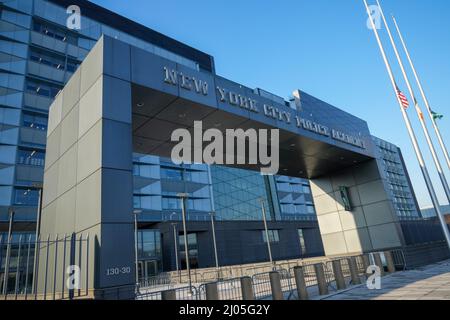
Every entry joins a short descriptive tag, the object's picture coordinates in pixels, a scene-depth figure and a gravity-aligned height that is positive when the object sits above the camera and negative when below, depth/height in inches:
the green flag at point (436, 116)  644.4 +247.2
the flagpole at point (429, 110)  582.7 +244.7
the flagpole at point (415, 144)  454.0 +151.3
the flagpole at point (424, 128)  507.5 +180.0
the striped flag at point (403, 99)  528.7 +236.2
